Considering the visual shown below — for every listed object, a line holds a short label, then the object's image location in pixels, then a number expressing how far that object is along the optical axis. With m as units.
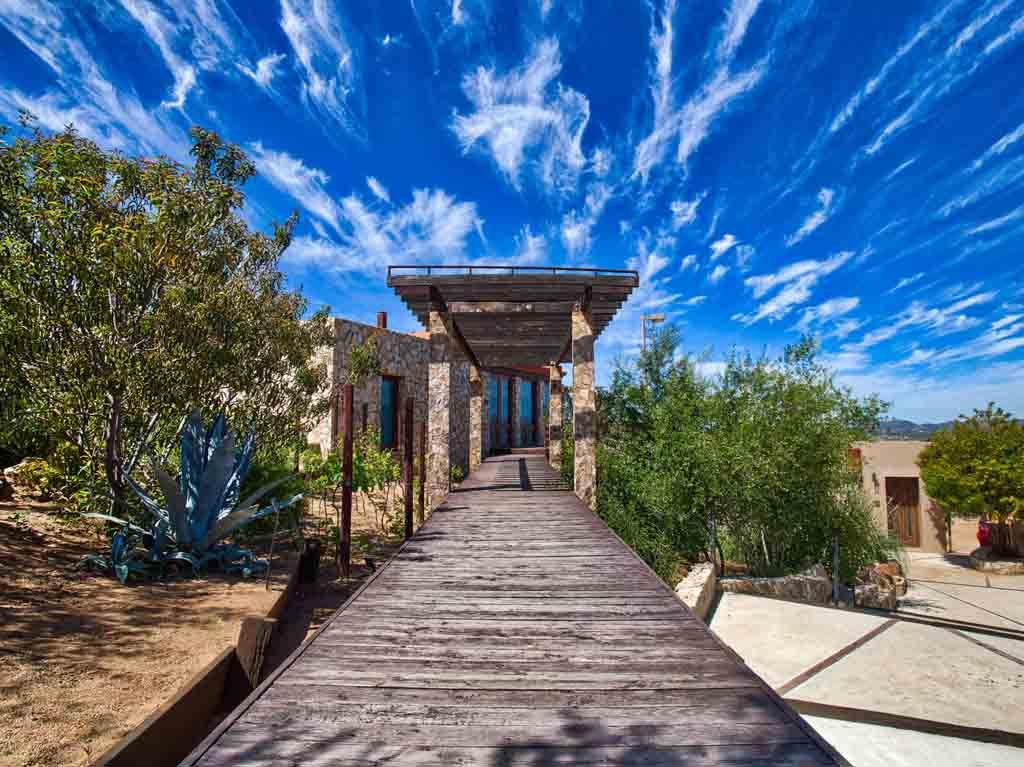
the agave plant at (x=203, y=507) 5.40
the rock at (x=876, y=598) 9.98
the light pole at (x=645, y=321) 16.78
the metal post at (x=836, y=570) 9.25
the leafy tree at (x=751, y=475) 8.58
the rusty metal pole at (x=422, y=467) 7.72
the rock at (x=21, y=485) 7.20
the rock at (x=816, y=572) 8.80
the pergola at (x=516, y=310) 8.14
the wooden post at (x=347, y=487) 5.44
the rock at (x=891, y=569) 12.04
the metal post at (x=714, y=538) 8.63
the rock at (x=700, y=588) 6.34
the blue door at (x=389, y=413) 16.31
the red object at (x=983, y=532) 18.59
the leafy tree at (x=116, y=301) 4.84
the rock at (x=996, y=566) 16.17
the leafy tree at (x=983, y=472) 16.66
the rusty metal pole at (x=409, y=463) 7.15
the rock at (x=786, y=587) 7.91
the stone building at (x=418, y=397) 14.23
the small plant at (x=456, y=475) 13.60
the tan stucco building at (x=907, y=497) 21.30
